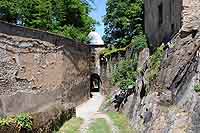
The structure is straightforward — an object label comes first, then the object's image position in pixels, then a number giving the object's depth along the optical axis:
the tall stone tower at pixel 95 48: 17.98
